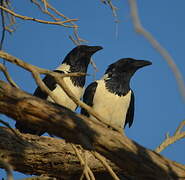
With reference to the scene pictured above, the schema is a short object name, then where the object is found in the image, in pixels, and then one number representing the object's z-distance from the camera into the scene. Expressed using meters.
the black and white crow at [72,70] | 11.57
